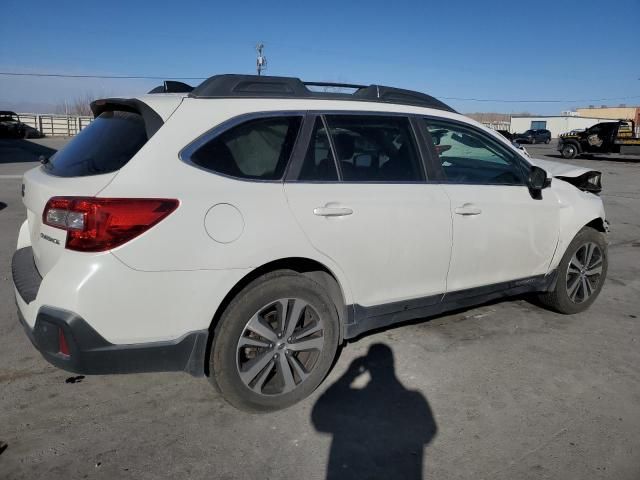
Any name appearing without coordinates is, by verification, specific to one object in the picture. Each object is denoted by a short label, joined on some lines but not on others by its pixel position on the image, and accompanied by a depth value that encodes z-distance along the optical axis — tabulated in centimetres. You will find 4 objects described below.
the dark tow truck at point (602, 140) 2545
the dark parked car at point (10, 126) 3216
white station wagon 241
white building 8269
